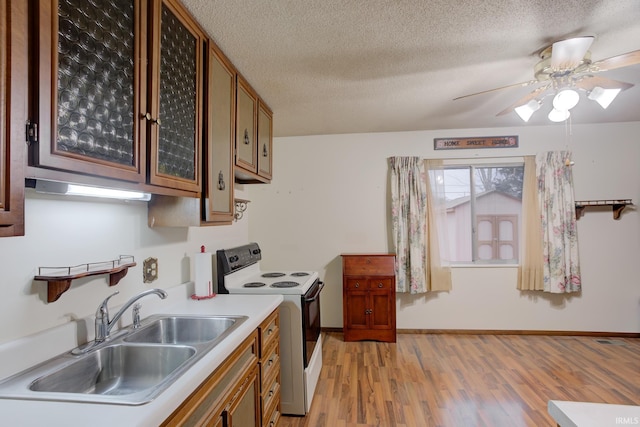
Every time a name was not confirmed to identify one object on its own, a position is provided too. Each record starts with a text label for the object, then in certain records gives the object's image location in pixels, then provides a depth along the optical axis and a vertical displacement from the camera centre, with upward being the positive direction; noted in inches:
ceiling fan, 70.2 +33.8
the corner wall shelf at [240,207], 122.4 +3.6
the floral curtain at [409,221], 147.7 -3.1
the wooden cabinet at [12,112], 28.8 +9.7
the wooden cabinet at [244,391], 42.6 -28.7
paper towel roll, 83.5 -14.8
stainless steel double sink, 36.9 -21.2
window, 152.9 +1.4
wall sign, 149.3 +33.0
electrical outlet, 69.3 -11.5
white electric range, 89.4 -31.0
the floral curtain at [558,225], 141.4 -5.2
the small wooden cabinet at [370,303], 140.5 -38.3
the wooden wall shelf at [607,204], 139.3 +3.6
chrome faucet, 52.0 -16.7
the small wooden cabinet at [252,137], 88.0 +24.0
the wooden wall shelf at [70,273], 46.5 -8.7
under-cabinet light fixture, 42.6 +3.9
